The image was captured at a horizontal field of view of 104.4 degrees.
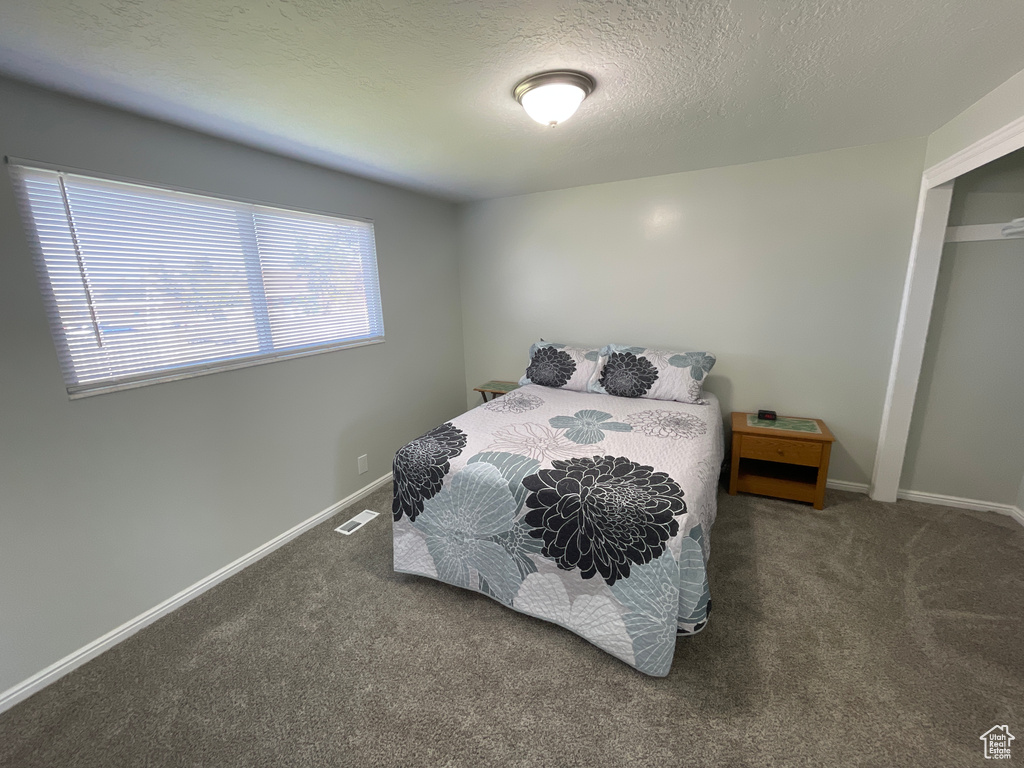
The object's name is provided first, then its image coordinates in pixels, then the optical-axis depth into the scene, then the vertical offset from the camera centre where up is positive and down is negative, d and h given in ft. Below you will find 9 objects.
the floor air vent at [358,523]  8.17 -4.44
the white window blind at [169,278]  5.01 +0.57
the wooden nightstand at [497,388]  11.32 -2.37
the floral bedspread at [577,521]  4.82 -2.89
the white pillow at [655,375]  8.85 -1.71
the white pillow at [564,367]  9.83 -1.61
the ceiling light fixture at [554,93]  4.79 +2.54
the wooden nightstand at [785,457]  7.98 -3.28
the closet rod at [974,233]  7.03 +0.97
